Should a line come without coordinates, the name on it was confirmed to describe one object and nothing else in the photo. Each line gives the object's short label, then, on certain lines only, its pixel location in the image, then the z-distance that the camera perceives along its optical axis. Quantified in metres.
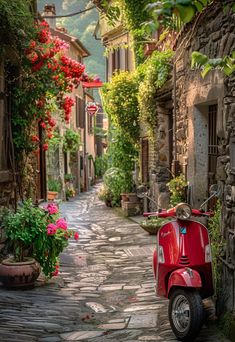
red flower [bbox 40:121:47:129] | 8.97
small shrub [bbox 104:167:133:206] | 16.53
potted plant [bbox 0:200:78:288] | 6.29
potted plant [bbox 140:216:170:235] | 10.71
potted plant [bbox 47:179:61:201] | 20.73
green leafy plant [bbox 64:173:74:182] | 24.47
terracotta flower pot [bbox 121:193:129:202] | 15.57
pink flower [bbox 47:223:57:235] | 6.59
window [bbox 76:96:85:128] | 28.75
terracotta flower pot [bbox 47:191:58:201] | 17.67
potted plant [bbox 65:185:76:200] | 23.58
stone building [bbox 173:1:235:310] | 4.78
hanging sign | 25.78
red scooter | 4.35
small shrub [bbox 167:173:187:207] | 7.64
